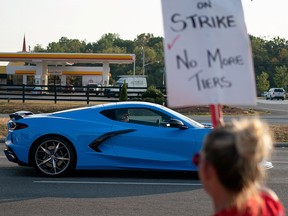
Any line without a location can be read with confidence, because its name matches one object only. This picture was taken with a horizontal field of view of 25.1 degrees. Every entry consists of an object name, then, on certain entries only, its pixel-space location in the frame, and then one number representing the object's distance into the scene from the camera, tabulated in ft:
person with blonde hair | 8.18
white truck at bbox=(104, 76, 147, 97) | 219.20
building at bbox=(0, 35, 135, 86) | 192.34
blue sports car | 34.86
